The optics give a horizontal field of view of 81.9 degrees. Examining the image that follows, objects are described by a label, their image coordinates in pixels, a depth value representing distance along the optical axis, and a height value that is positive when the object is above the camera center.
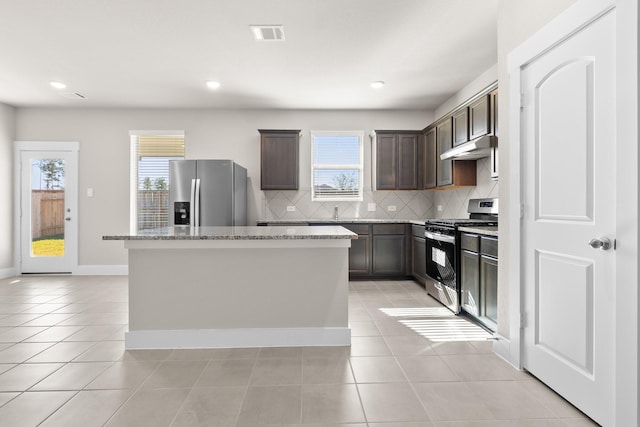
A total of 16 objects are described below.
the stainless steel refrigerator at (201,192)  4.70 +0.26
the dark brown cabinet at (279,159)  5.41 +0.78
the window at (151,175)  5.84 +0.60
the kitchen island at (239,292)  2.74 -0.60
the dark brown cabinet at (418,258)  4.68 -0.60
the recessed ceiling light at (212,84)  4.54 +1.60
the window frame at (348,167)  5.81 +0.72
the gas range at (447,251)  3.59 -0.41
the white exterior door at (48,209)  5.76 +0.06
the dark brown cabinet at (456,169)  4.52 +0.53
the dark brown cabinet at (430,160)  5.04 +0.74
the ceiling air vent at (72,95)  4.98 +1.62
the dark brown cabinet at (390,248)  5.24 -0.51
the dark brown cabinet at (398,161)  5.52 +0.77
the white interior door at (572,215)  1.71 -0.02
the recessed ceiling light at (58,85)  4.62 +1.62
